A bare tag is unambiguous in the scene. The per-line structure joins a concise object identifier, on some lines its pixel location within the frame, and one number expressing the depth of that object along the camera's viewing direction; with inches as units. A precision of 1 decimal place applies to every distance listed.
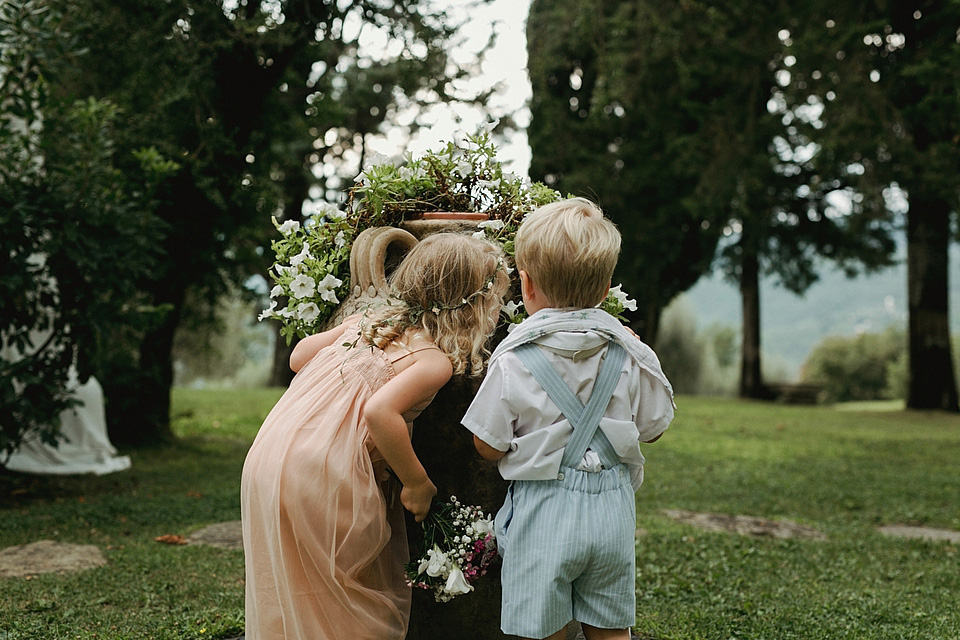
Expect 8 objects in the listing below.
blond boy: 98.7
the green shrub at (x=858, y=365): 1323.8
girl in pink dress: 107.0
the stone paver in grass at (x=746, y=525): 242.8
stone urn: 121.0
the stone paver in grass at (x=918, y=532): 243.3
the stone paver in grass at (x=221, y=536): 220.0
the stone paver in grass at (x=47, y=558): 187.8
